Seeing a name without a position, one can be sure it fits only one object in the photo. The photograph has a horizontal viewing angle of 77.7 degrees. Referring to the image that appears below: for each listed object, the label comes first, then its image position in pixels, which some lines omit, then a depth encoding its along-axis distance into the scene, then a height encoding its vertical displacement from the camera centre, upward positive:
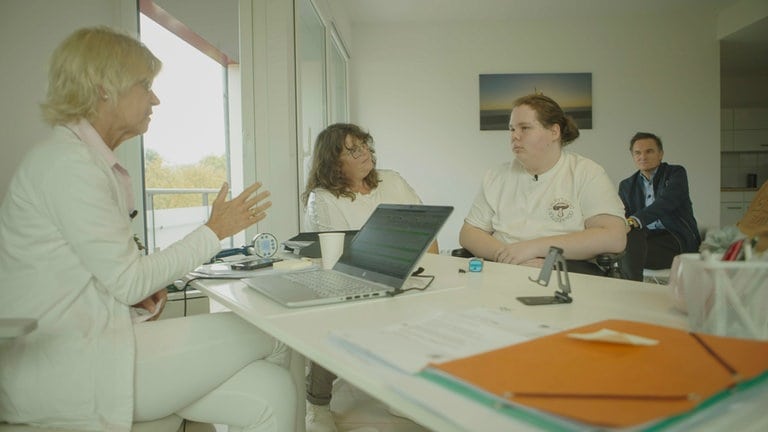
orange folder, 0.41 -0.17
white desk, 0.47 -0.19
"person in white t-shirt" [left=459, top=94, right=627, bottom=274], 1.69 +0.02
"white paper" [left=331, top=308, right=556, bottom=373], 0.58 -0.18
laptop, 0.99 -0.14
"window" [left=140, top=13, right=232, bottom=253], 2.79 +0.57
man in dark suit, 3.17 +0.00
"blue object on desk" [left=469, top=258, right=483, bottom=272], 1.32 -0.16
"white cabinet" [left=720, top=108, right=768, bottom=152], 7.21 +1.08
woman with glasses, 2.37 +0.13
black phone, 1.42 -0.16
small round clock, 1.62 -0.12
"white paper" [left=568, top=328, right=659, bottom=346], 0.57 -0.17
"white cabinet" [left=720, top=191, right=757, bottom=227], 6.53 -0.01
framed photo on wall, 5.39 +1.29
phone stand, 0.91 -0.16
